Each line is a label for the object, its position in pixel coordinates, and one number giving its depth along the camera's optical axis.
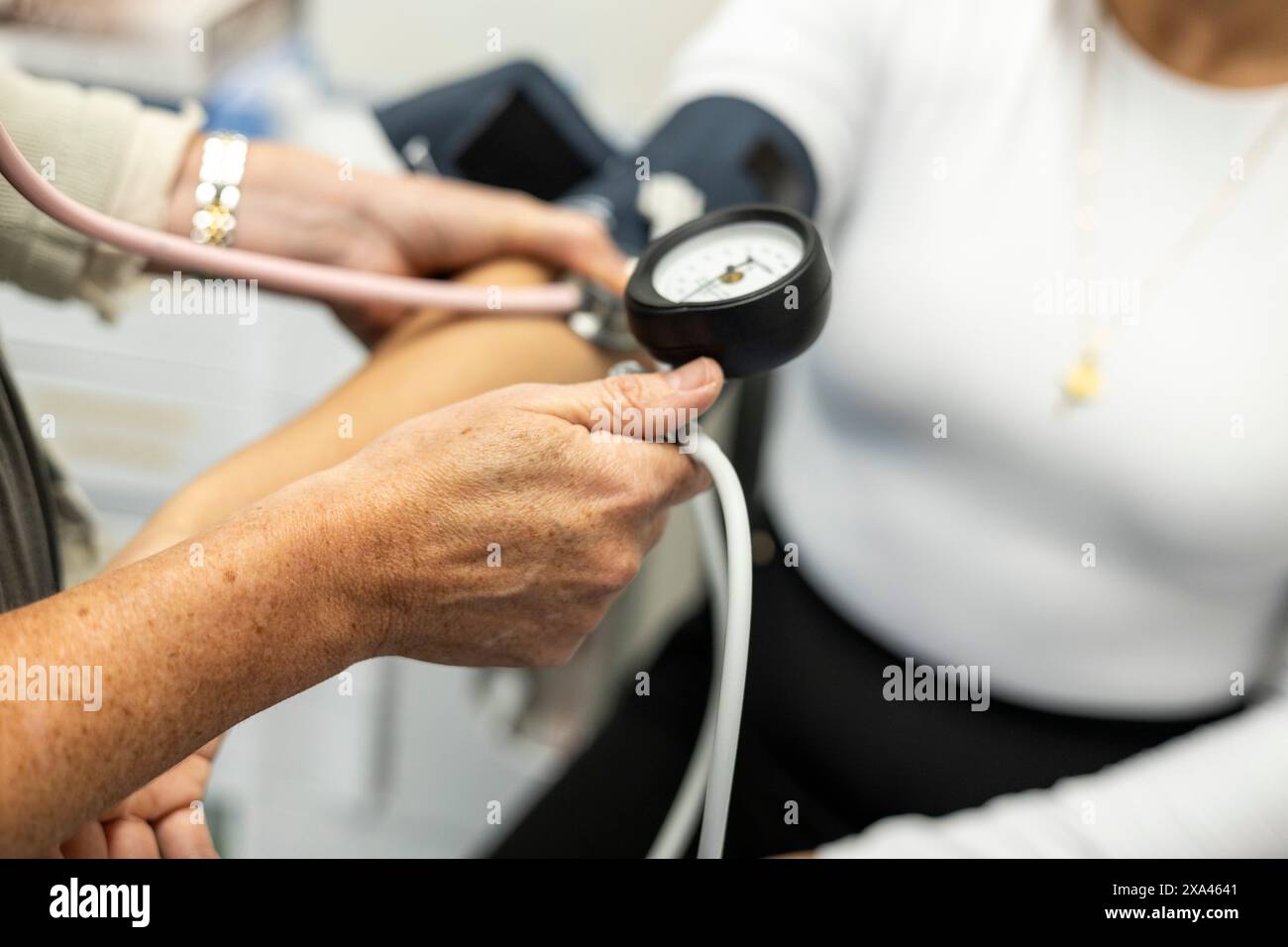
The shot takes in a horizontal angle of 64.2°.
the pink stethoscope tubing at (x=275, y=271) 0.49
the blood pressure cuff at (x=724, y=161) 0.77
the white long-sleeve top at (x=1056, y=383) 0.65
